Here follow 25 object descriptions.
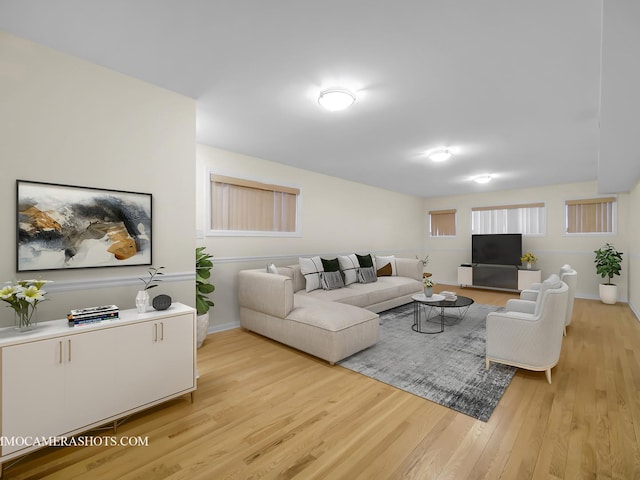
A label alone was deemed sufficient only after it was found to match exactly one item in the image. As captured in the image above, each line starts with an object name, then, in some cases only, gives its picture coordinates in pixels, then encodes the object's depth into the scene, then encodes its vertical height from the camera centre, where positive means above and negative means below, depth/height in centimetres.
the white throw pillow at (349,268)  492 -47
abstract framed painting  198 +9
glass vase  176 -51
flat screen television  691 -19
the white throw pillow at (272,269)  414 -40
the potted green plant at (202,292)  336 -60
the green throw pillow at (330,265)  468 -39
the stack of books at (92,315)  189 -50
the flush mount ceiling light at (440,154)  416 +126
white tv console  661 -84
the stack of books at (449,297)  407 -80
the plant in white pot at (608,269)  558 -52
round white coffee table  391 -84
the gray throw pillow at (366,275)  514 -60
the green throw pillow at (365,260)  537 -36
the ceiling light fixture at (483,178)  571 +122
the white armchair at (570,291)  354 -64
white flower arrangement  169 -33
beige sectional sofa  301 -85
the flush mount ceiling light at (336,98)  250 +123
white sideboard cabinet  162 -84
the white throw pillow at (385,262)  589 -44
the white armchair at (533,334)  252 -83
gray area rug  237 -124
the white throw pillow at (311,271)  440 -47
